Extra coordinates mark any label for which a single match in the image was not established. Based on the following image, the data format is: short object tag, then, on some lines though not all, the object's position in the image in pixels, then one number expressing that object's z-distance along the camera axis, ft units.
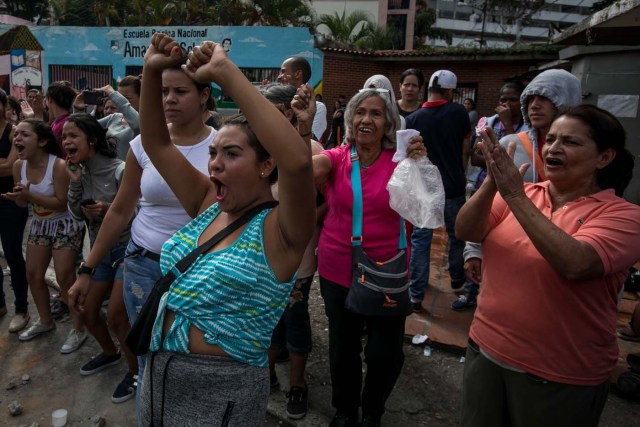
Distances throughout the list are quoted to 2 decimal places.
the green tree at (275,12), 62.54
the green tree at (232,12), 63.16
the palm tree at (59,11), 86.70
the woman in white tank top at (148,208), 7.68
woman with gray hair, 8.10
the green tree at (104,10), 77.77
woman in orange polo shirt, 5.29
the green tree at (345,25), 65.92
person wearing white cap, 13.75
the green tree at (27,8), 116.26
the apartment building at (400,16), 101.40
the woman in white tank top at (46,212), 12.07
